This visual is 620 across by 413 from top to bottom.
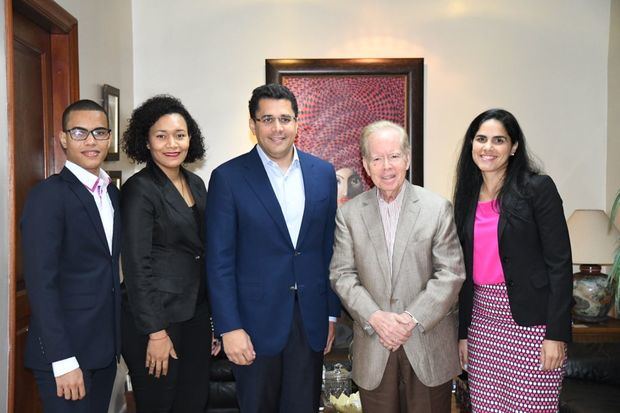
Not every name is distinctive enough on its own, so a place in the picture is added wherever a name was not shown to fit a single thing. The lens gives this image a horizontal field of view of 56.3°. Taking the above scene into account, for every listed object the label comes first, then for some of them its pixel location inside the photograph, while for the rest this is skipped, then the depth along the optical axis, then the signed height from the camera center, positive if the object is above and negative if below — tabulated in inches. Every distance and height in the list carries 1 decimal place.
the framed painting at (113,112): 129.4 +18.0
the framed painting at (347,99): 154.8 +24.0
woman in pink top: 79.3 -12.8
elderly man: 79.7 -13.9
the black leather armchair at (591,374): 105.7 -37.7
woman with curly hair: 83.2 -12.0
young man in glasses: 72.4 -10.9
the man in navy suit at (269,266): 83.9 -11.4
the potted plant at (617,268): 118.0 -16.8
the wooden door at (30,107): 85.3 +14.5
